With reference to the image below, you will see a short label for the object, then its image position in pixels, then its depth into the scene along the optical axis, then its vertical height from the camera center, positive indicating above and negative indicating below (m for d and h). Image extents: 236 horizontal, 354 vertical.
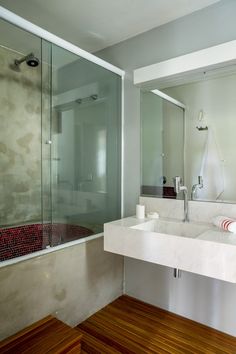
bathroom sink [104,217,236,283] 1.28 -0.42
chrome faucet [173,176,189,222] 1.83 -0.11
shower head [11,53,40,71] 2.07 +1.08
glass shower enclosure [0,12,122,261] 1.95 +0.29
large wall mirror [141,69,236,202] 1.83 +0.31
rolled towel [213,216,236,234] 1.49 -0.31
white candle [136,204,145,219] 1.96 -0.30
